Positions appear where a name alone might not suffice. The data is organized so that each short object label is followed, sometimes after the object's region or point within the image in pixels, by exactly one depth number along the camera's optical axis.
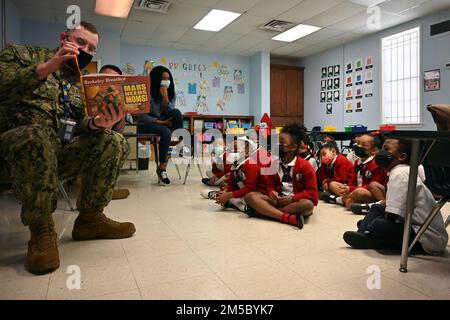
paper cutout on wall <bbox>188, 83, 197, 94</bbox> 7.57
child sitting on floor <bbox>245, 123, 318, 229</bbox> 2.03
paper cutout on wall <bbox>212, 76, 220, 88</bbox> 7.79
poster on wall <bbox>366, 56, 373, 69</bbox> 6.47
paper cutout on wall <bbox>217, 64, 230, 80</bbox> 7.85
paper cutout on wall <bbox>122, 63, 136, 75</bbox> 7.03
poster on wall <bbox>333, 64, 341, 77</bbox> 7.29
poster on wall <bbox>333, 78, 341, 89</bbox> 7.35
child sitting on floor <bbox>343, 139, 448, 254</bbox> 1.40
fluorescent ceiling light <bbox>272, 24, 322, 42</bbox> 6.01
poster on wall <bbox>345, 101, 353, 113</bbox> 7.07
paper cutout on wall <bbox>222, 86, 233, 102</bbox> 7.91
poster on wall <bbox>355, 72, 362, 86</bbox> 6.77
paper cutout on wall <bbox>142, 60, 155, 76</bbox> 7.18
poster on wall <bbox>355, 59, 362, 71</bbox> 6.73
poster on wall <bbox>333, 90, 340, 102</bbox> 7.39
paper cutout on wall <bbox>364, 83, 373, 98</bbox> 6.53
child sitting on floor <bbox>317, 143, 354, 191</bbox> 2.88
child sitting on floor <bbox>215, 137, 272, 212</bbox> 2.25
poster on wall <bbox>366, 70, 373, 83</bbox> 6.50
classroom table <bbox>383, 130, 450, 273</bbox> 1.09
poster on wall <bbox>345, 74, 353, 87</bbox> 7.00
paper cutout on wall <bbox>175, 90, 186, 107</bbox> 7.49
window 5.68
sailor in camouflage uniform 1.26
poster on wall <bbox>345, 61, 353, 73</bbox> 6.96
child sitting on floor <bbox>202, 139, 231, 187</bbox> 3.45
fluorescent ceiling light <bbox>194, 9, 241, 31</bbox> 5.38
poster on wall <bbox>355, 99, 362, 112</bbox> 6.83
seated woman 3.53
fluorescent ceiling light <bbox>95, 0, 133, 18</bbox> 4.87
